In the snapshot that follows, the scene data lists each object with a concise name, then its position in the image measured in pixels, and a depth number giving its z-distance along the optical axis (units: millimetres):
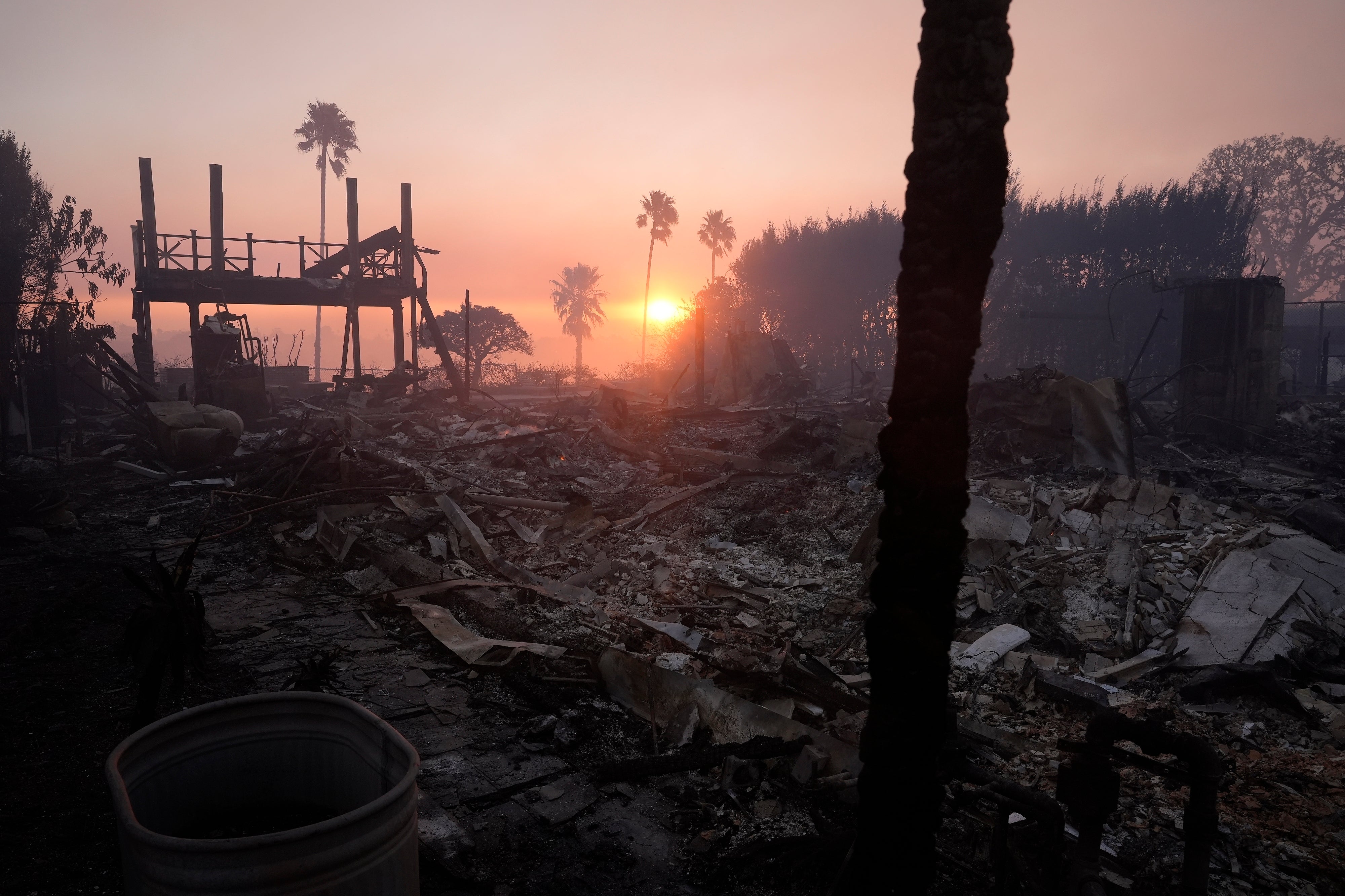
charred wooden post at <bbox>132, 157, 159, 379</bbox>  22625
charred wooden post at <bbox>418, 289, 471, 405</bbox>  22219
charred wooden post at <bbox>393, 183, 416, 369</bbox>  25297
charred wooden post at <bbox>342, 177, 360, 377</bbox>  26469
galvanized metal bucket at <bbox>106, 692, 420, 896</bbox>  1853
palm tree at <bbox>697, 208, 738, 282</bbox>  57969
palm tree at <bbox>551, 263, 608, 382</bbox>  97062
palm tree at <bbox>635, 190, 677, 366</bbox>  59375
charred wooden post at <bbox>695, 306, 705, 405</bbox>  23784
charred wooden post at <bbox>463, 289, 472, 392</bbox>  20938
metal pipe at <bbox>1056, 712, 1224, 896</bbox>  2938
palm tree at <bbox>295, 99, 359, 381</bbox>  61062
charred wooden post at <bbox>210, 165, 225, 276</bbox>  24547
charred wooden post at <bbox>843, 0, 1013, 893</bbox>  2414
